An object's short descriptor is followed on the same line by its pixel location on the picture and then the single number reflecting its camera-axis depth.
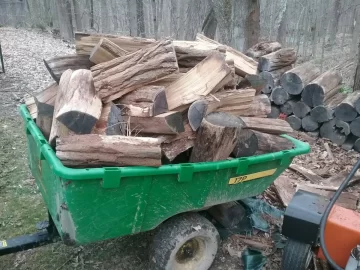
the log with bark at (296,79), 5.51
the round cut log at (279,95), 5.66
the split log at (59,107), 2.13
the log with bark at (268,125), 2.59
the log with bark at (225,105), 2.33
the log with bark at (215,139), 2.21
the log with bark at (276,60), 6.06
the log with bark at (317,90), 5.33
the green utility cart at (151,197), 1.93
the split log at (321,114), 5.31
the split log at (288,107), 5.64
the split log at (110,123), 2.19
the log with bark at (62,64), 2.67
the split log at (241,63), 3.19
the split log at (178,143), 2.26
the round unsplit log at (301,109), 5.51
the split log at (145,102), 2.27
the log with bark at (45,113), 2.43
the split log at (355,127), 5.07
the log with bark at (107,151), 1.91
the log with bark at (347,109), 5.06
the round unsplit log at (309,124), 5.48
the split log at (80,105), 2.02
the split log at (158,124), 2.21
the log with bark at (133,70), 2.39
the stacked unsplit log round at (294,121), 5.60
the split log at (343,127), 5.16
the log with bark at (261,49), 6.44
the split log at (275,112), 5.78
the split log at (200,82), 2.44
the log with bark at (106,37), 2.82
